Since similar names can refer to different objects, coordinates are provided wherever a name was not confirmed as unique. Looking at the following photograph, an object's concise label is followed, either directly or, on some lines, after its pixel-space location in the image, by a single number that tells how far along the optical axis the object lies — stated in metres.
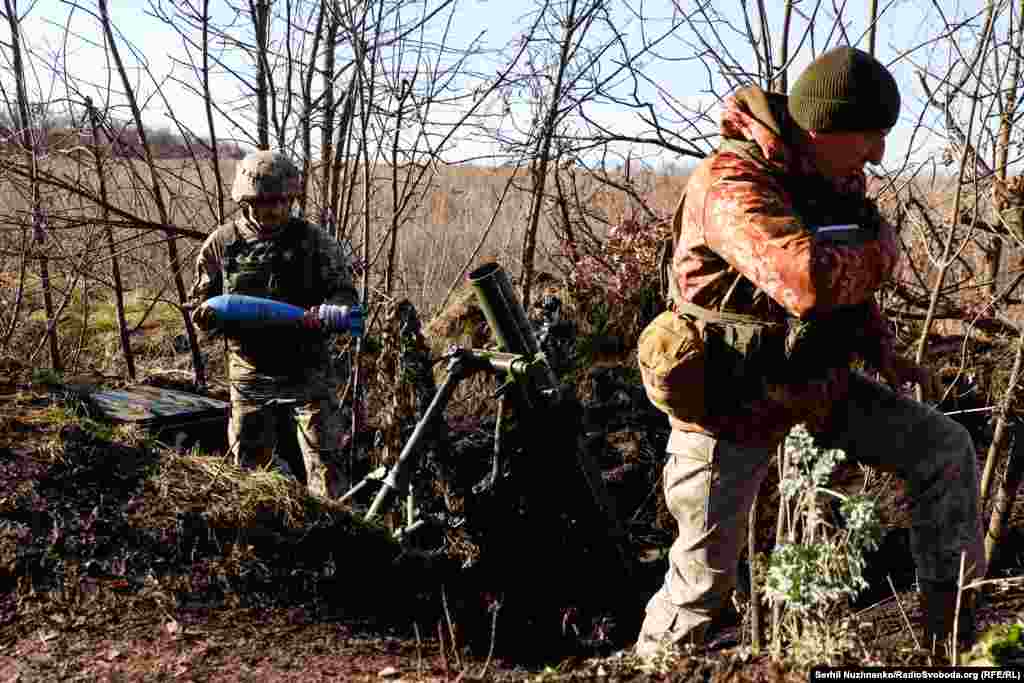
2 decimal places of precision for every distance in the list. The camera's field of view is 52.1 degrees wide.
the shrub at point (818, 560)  1.90
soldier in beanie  2.34
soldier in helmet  4.60
